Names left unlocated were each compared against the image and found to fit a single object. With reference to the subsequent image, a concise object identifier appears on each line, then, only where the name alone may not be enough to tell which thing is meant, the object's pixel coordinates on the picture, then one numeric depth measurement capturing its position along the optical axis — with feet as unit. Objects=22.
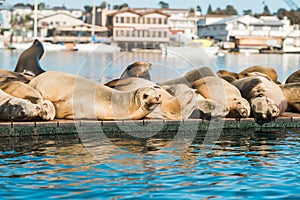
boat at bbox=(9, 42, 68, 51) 321.28
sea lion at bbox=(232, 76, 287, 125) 48.80
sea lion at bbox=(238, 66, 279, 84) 65.96
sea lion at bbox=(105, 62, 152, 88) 58.70
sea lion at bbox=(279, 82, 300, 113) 52.85
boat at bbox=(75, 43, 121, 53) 311.68
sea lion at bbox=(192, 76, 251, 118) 48.98
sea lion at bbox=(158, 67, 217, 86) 53.67
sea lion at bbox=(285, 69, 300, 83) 62.17
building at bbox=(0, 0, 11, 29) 482.57
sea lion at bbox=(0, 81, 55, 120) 43.45
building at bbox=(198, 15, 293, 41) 432.66
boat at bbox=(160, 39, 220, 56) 271.49
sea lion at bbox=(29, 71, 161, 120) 44.39
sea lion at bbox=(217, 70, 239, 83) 58.44
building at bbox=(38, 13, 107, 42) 373.81
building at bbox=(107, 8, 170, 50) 367.66
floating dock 43.34
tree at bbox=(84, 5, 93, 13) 561.11
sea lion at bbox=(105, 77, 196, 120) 46.00
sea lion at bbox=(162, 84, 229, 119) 47.67
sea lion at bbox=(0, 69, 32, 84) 51.72
